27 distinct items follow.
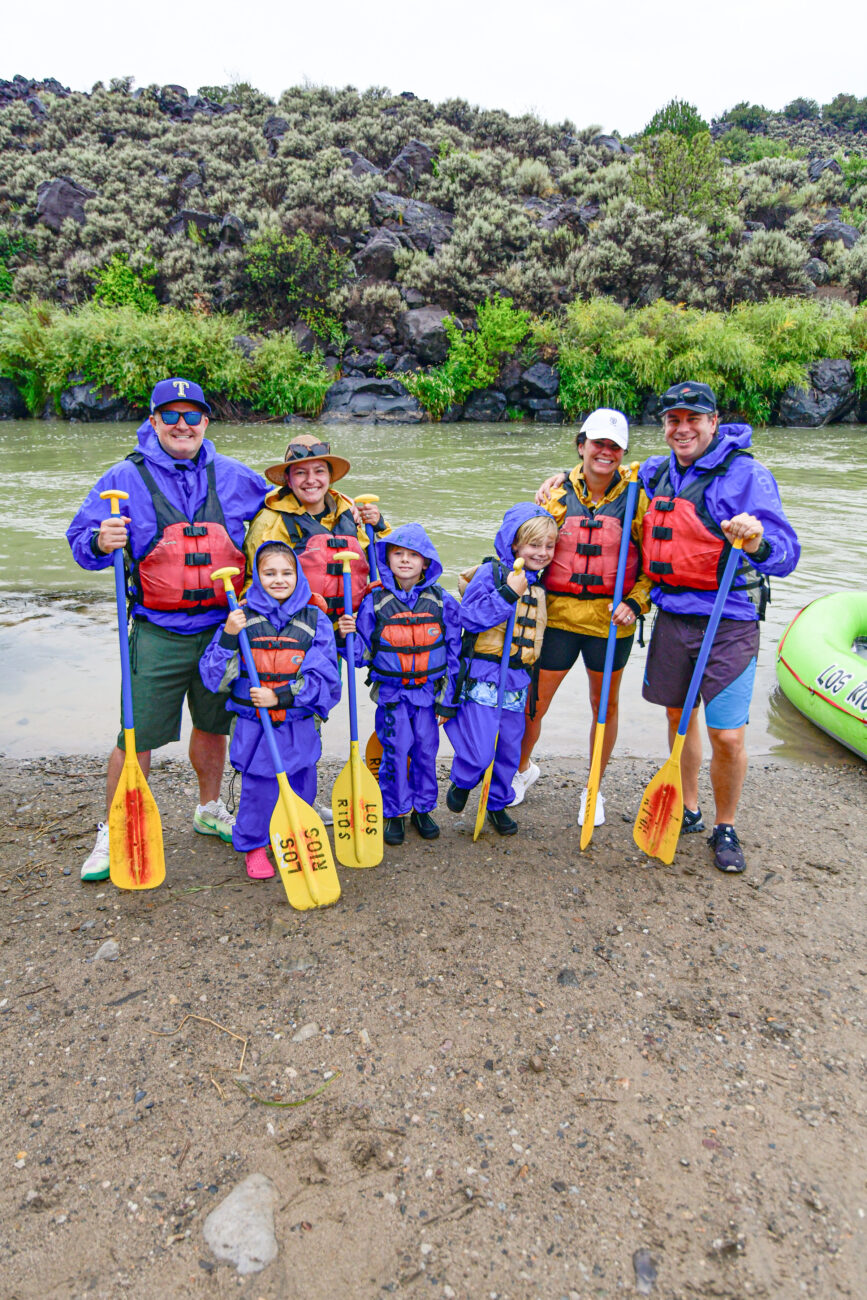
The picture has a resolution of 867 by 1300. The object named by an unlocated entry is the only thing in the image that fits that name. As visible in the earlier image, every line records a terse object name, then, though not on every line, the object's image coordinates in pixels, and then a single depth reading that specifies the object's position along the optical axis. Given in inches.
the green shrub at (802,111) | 2274.9
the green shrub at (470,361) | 862.5
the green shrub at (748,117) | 2085.4
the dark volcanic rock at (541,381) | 879.7
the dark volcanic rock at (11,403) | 862.5
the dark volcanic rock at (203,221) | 1091.3
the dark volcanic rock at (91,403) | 836.0
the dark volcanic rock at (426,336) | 902.4
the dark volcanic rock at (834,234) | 1126.4
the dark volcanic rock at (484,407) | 888.3
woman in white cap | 138.3
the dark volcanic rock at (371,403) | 847.1
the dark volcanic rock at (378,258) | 1009.5
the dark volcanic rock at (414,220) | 1080.8
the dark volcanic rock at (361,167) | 1196.0
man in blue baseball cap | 123.3
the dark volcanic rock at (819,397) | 837.8
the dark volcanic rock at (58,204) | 1151.6
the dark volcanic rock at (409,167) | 1202.6
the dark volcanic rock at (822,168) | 1402.6
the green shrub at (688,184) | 1109.7
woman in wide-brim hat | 133.3
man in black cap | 127.8
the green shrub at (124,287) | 1014.4
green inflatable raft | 178.7
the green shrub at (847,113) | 2204.7
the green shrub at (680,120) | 1370.6
